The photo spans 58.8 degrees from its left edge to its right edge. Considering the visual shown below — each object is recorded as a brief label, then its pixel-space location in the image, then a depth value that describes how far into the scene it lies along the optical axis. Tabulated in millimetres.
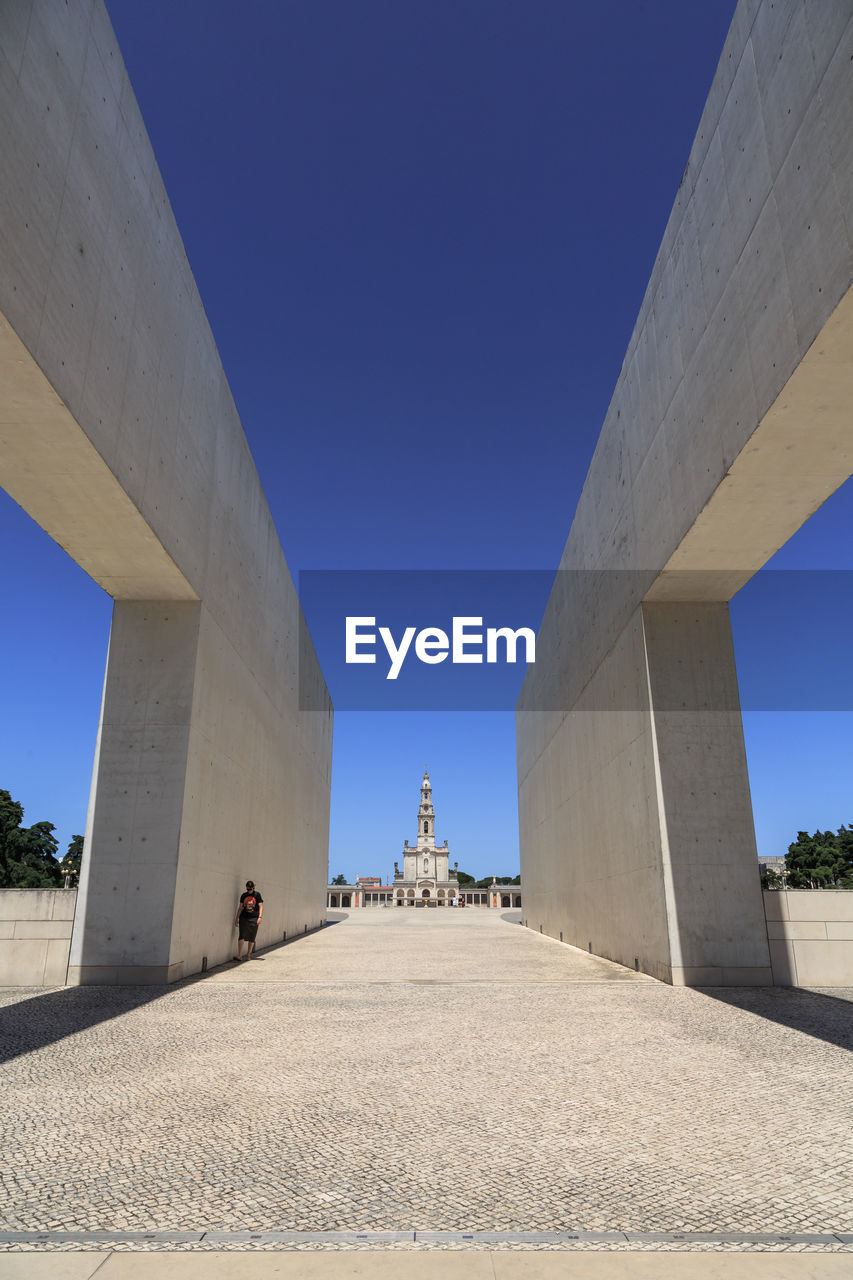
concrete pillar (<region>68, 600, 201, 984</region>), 8328
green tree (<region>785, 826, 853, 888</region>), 63625
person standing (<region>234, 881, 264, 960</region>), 11320
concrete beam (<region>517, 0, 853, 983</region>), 5180
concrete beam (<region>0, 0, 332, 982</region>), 5258
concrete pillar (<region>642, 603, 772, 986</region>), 8531
